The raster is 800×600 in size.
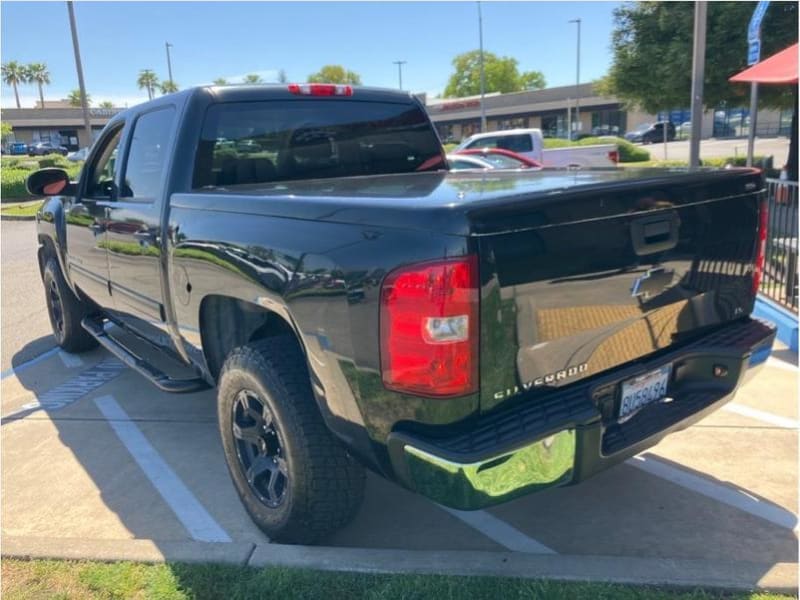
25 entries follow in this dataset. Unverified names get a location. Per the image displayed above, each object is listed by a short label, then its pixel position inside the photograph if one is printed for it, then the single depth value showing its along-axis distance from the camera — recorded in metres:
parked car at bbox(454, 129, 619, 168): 18.75
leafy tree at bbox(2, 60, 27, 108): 107.64
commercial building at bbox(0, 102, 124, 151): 75.81
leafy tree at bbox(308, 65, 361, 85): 90.03
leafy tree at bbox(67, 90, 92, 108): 95.93
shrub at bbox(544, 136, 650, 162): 29.95
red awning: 8.11
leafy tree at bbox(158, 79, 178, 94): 73.09
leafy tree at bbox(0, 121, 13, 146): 37.56
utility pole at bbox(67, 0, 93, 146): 21.62
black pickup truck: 2.25
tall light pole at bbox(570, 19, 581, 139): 59.07
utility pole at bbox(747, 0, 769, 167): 10.05
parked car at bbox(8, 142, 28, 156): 66.04
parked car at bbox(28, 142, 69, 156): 64.12
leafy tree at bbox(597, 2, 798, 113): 14.67
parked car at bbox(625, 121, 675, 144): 54.88
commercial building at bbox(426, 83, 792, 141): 59.31
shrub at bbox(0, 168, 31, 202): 24.50
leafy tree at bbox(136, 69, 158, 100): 102.44
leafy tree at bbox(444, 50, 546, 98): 95.68
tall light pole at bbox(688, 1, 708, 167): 10.47
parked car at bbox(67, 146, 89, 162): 42.72
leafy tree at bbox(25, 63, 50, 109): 115.49
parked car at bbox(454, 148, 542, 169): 14.63
